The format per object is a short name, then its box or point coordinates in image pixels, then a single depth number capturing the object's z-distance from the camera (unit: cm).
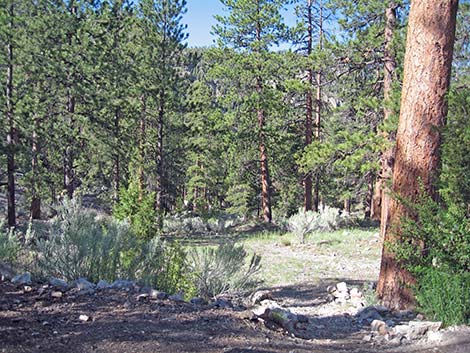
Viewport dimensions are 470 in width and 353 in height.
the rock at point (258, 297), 588
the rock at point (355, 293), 682
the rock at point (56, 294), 442
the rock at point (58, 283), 477
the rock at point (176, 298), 476
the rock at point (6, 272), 493
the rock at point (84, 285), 472
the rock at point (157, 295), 470
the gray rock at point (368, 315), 544
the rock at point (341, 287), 706
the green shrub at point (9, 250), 638
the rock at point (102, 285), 486
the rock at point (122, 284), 492
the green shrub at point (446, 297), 454
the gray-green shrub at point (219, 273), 633
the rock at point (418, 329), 437
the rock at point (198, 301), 492
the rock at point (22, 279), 478
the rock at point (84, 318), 385
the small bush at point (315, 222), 1446
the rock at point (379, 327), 470
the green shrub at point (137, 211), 1127
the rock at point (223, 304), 487
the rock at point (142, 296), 455
